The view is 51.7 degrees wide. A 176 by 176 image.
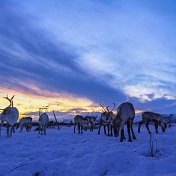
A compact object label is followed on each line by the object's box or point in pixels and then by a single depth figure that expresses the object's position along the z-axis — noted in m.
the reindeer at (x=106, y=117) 12.03
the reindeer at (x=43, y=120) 14.33
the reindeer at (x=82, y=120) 16.11
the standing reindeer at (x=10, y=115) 11.43
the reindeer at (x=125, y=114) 8.47
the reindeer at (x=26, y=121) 20.52
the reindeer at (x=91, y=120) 16.94
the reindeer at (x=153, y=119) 13.26
